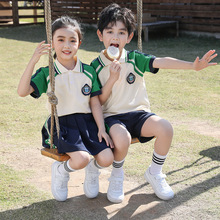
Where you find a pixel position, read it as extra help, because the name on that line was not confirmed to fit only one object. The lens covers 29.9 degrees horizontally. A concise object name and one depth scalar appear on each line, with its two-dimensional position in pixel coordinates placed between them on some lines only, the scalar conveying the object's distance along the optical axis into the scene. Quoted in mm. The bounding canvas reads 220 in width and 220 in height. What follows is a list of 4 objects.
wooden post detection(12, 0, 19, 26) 15156
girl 2719
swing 2562
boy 2840
